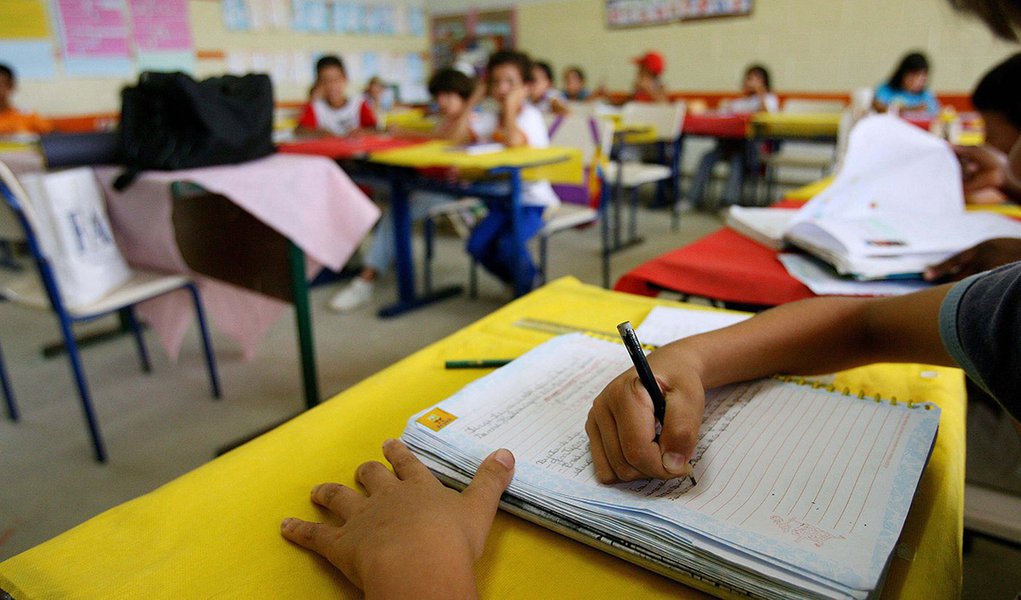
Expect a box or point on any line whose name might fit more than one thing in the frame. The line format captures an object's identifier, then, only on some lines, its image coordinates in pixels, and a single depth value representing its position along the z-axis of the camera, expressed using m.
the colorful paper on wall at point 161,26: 5.29
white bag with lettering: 1.59
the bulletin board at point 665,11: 5.97
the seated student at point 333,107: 4.12
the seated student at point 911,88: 4.32
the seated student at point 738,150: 5.14
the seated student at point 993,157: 0.91
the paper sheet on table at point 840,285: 0.93
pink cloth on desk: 1.70
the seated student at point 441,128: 3.34
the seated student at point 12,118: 4.11
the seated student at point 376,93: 6.00
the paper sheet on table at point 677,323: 0.77
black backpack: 1.72
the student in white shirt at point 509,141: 2.70
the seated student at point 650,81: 5.86
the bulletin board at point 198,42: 4.81
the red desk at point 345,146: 2.79
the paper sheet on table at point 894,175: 1.24
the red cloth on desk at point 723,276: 0.98
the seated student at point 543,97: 4.80
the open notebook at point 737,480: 0.39
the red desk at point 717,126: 4.78
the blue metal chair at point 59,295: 1.54
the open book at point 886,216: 1.00
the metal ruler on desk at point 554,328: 0.78
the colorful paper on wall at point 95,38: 4.93
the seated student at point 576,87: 6.75
